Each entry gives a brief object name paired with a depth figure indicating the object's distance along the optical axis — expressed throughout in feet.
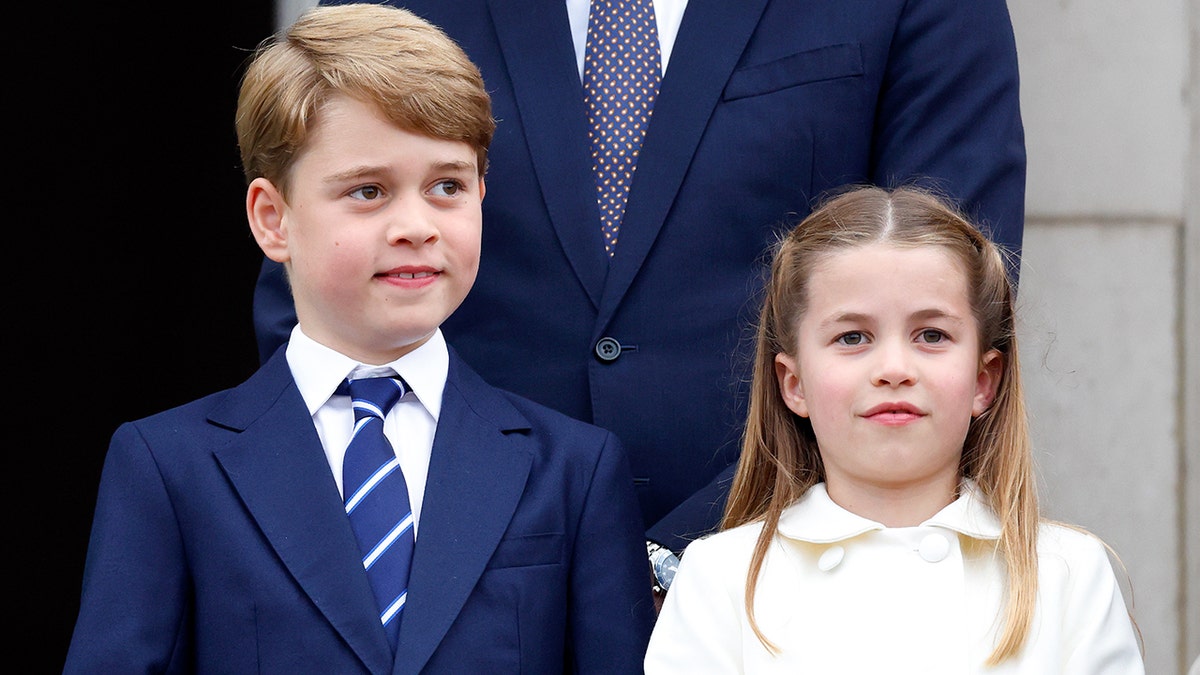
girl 14.47
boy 14.35
